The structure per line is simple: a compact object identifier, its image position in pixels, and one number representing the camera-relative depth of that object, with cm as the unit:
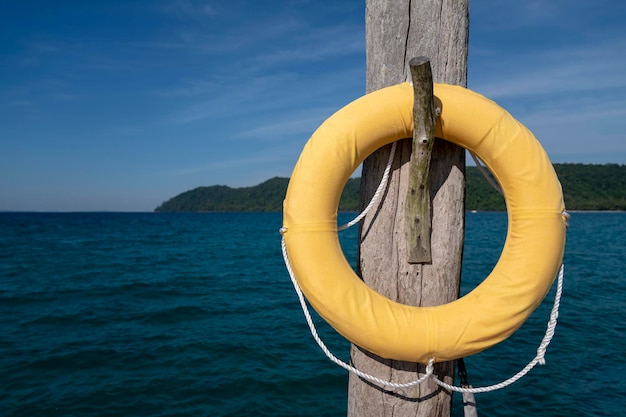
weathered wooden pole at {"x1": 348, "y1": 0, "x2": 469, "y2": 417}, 187
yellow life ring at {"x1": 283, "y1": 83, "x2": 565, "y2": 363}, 177
